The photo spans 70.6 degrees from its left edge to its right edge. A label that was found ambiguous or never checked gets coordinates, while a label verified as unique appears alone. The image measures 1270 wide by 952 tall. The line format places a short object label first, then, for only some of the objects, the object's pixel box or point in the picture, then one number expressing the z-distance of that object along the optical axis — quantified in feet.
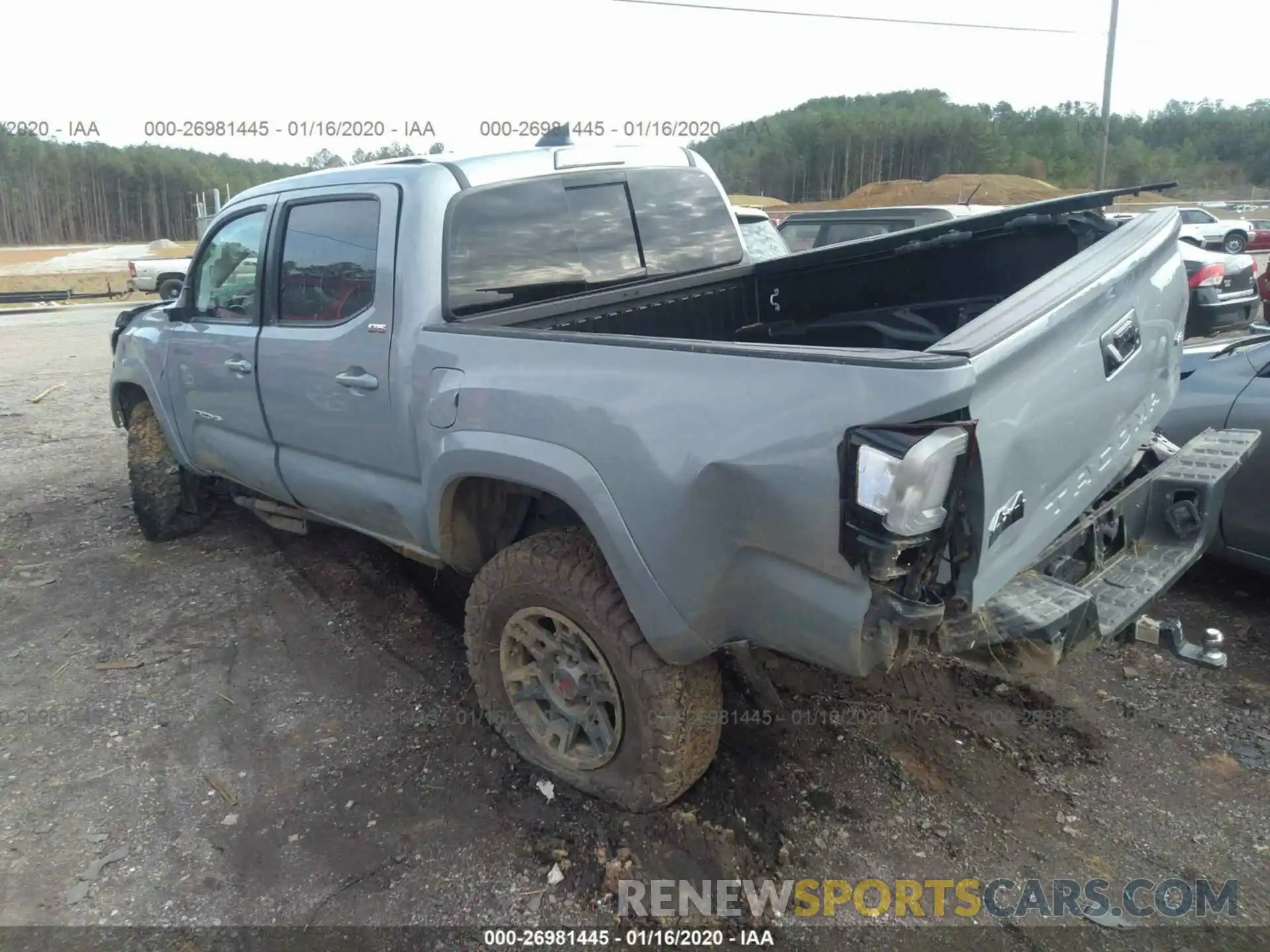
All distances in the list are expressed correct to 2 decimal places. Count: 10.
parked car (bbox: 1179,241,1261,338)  31.48
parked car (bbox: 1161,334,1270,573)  11.96
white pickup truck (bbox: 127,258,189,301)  79.87
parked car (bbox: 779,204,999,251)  30.68
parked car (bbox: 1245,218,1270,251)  87.86
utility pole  69.36
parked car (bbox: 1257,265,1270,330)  35.46
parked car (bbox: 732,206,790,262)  21.74
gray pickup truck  6.72
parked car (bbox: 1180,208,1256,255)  79.36
